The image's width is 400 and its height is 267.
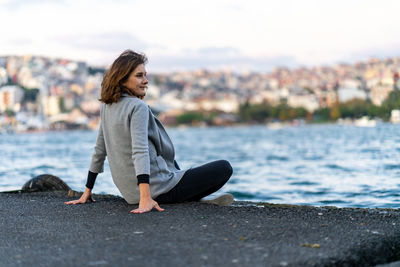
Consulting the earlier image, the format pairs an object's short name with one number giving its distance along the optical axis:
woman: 4.19
